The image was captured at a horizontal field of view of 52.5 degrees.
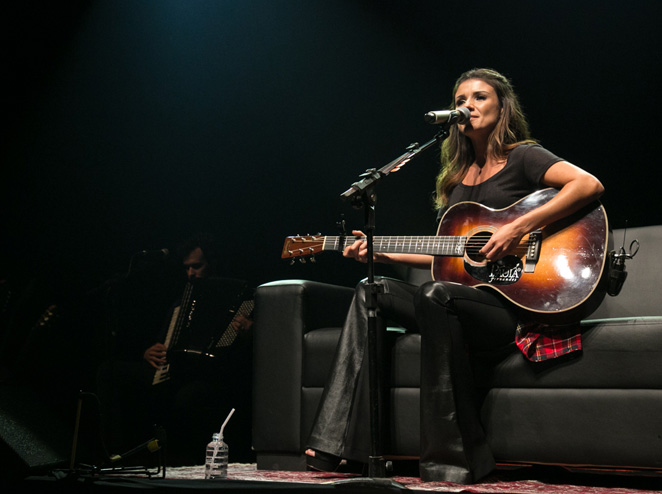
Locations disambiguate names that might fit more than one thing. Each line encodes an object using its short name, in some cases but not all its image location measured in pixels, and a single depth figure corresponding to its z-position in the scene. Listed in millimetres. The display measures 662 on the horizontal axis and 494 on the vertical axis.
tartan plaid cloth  2016
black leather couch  1917
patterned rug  1794
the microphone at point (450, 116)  2148
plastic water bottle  2256
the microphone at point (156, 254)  3545
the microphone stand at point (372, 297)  1801
